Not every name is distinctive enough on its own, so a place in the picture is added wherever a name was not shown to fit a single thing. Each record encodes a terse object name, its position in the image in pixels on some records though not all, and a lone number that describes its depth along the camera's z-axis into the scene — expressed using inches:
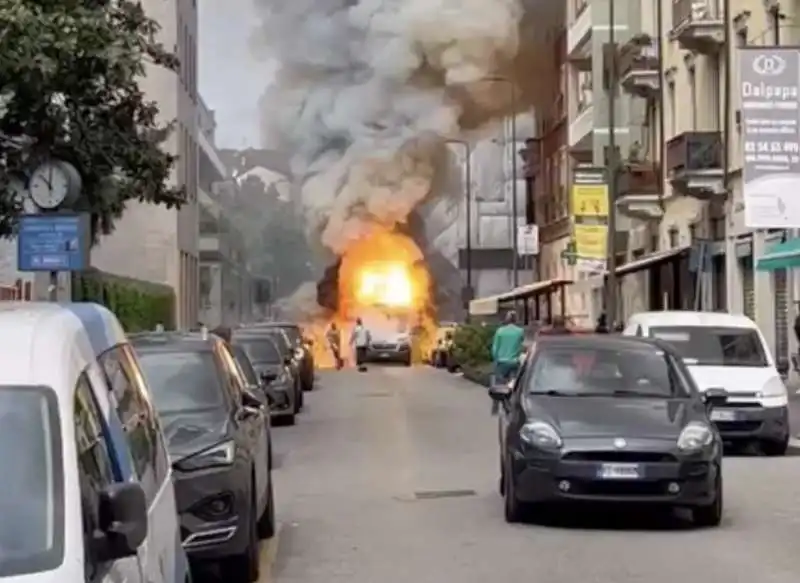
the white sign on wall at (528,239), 2257.6
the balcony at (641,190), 1812.3
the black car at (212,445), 403.2
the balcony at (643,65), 1811.0
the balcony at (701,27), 1540.4
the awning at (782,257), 1213.2
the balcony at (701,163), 1529.3
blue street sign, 681.0
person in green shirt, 1112.2
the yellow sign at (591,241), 1590.8
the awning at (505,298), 2198.6
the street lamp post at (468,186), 2440.9
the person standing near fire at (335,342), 2369.6
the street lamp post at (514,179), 2278.5
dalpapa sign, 1007.0
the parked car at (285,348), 1227.2
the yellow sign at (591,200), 1573.6
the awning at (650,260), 1708.9
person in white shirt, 2359.7
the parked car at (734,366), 813.2
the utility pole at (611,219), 1465.3
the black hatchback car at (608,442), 524.1
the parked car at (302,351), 1526.2
